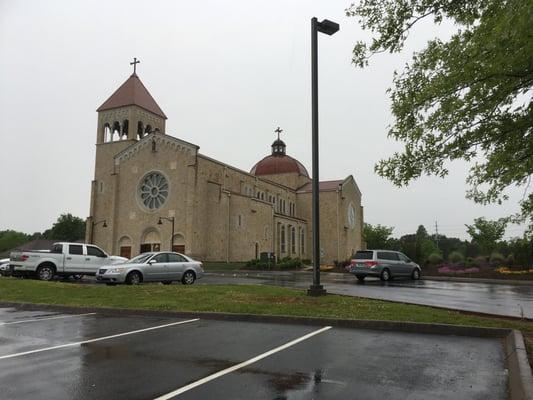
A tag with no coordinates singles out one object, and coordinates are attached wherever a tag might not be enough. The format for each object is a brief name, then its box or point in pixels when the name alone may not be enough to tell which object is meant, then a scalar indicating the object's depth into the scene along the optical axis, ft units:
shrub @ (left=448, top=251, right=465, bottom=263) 114.62
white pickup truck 69.31
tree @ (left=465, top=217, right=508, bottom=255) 146.41
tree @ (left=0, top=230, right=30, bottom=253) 397.60
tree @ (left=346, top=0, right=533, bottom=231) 21.85
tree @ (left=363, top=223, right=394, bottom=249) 322.79
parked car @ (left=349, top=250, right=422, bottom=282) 79.66
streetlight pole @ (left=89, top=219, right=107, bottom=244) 172.49
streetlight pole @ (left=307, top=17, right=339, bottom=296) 45.11
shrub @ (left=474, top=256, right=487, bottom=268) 107.45
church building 156.87
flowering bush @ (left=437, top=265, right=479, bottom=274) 98.34
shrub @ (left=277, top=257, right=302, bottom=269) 134.74
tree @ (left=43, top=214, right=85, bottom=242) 349.20
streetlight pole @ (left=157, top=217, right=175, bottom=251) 154.26
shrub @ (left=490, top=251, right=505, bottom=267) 106.52
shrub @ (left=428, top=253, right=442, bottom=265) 116.67
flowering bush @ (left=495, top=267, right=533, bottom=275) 92.29
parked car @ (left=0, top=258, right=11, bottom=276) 88.08
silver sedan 61.67
